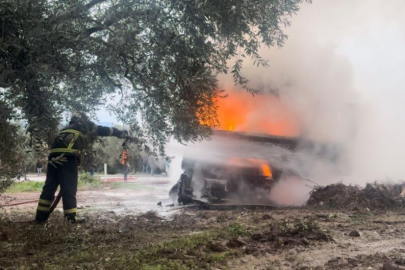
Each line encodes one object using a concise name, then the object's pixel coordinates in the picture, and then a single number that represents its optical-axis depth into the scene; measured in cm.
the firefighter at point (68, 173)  591
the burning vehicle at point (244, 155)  1005
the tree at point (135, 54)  392
